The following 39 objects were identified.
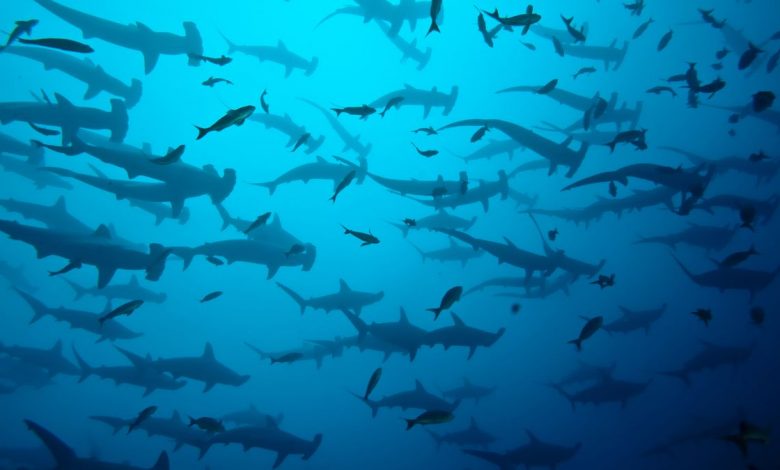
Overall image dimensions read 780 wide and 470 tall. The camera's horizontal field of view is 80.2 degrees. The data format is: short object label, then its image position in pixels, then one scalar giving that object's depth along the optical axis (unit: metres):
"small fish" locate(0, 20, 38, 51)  5.53
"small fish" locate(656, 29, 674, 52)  8.52
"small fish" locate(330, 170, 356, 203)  5.63
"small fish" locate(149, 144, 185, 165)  4.77
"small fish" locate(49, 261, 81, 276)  5.77
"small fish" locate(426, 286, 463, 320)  5.03
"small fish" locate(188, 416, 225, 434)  5.62
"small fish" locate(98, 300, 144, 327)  5.07
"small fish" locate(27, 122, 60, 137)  6.49
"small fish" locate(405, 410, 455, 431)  4.38
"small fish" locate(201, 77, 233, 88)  6.73
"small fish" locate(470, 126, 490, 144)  7.46
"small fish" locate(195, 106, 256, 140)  3.83
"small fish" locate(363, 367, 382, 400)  4.93
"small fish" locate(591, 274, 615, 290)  6.76
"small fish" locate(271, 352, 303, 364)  7.52
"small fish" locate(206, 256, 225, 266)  7.71
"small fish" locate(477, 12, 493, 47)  6.25
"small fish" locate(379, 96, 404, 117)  7.69
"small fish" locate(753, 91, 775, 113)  6.07
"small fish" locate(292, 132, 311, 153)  7.55
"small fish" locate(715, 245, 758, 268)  6.48
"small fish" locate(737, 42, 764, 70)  6.86
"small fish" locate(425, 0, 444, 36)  4.56
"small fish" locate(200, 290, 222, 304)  6.74
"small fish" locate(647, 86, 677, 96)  8.31
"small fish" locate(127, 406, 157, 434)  6.06
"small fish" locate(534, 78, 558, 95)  7.15
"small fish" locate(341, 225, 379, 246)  5.20
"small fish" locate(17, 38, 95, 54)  3.50
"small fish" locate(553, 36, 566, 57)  8.72
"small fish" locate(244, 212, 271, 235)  6.51
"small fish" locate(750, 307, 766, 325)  7.12
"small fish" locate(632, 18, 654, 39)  9.46
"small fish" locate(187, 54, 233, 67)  6.22
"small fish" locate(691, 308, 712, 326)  6.18
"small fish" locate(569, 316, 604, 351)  5.55
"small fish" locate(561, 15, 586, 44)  7.09
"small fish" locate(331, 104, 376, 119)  5.90
